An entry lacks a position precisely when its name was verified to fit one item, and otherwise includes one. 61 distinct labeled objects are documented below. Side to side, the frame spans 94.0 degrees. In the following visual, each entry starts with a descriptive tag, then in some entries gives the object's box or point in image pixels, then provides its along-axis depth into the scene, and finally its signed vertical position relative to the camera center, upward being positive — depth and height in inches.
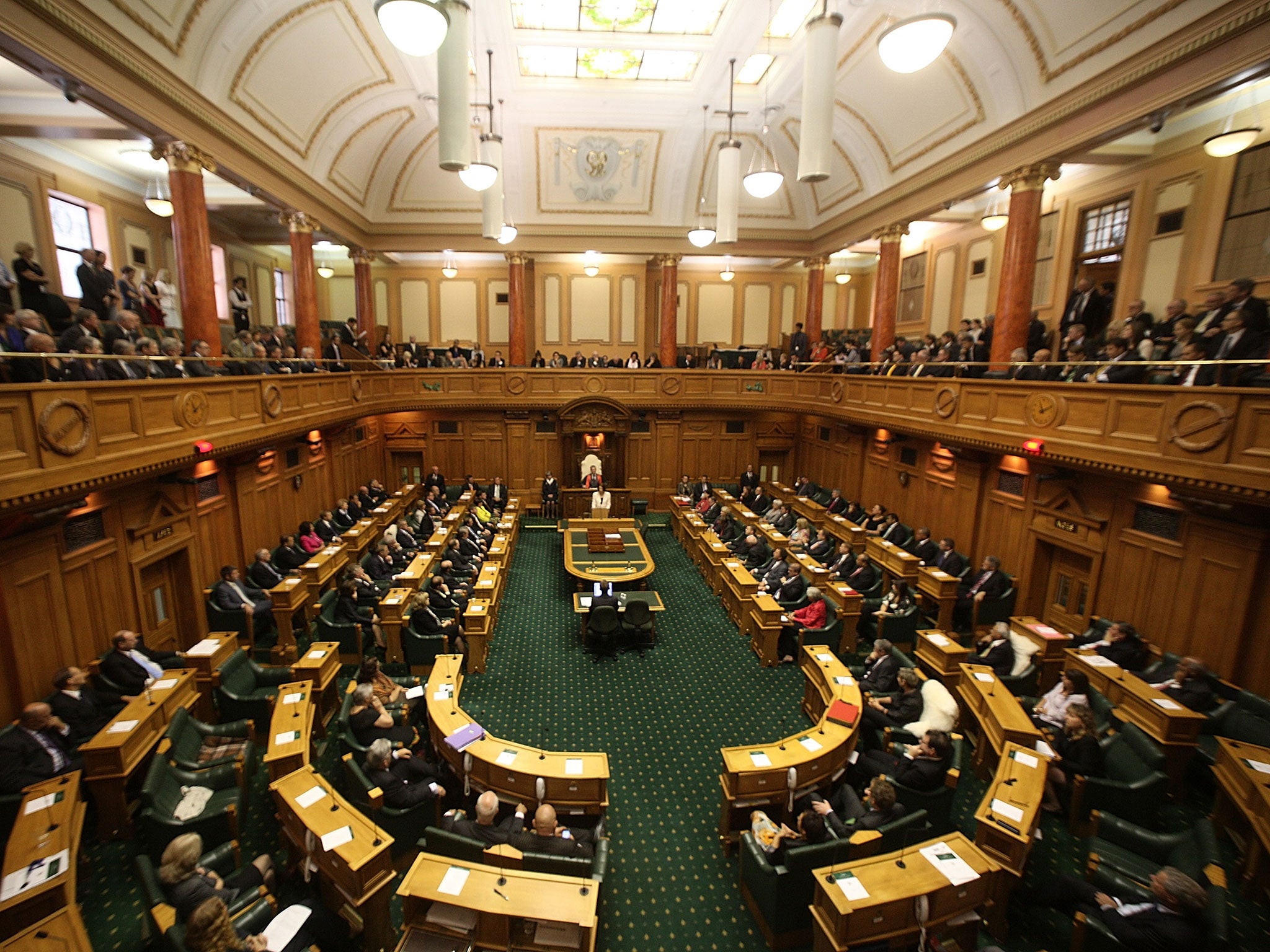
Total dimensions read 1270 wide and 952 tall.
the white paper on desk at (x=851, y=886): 162.2 -142.5
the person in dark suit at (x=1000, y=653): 299.1 -141.2
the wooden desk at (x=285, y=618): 353.7 -155.2
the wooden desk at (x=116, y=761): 210.8 -147.1
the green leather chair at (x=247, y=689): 276.4 -158.2
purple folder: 227.5 -145.6
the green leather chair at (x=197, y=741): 230.2 -157.4
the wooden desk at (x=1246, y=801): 189.9 -140.0
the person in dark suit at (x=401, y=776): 215.6 -155.3
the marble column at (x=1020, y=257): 393.7 +76.5
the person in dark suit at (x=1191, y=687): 246.8 -129.8
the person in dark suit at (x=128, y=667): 263.0 -139.4
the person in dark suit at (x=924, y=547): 433.4 -131.2
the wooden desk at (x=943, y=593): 377.7 -141.4
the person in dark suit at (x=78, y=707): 233.5 -141.0
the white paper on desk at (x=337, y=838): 176.6 -143.5
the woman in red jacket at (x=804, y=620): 361.4 -153.9
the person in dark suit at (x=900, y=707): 266.7 -152.5
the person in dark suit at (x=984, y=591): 382.3 -140.2
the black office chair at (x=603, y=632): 372.5 -168.6
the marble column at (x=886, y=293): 567.8 +72.8
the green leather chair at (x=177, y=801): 200.7 -159.9
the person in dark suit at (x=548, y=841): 189.3 -152.6
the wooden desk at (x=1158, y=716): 234.1 -138.9
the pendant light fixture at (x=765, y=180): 381.7 +118.6
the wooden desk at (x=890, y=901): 159.6 -145.0
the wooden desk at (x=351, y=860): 172.4 -148.9
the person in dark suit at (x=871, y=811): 195.3 -146.6
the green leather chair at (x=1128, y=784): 215.8 -150.6
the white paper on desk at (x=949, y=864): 168.9 -142.4
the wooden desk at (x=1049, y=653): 313.3 -146.9
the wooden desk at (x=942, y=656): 305.1 -149.7
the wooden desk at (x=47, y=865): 149.0 -145.8
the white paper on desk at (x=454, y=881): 166.1 -147.0
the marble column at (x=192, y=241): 354.6 +67.4
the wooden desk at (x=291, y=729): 221.8 -148.1
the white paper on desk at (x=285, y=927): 157.4 -153.6
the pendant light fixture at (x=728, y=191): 410.9 +124.6
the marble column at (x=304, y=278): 531.8 +69.7
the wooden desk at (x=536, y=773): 218.7 -151.6
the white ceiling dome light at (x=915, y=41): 219.5 +123.3
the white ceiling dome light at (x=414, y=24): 193.3 +109.8
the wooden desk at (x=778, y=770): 219.1 -150.5
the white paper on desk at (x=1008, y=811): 189.2 -139.8
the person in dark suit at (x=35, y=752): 201.8 -140.4
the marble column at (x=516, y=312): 726.5 +59.1
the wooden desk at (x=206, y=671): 277.9 -147.4
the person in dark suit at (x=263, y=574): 387.9 -141.6
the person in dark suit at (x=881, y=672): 292.7 -150.2
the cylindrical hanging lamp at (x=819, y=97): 266.7 +122.1
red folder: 247.4 -144.4
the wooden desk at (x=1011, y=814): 184.5 -140.6
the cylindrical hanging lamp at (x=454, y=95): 244.1 +108.6
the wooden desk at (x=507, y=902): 161.2 -148.5
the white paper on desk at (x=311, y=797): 193.6 -144.2
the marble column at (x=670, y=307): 730.2 +67.9
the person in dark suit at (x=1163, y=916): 152.3 -141.8
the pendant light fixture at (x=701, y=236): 519.3 +111.6
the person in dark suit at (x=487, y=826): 192.7 -151.6
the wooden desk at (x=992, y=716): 237.1 -144.3
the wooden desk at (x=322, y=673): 282.7 -151.1
